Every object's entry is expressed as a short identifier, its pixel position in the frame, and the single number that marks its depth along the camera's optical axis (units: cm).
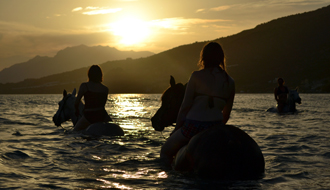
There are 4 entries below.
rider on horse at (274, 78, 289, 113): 1854
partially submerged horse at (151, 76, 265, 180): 434
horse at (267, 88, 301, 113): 1856
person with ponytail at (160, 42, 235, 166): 466
